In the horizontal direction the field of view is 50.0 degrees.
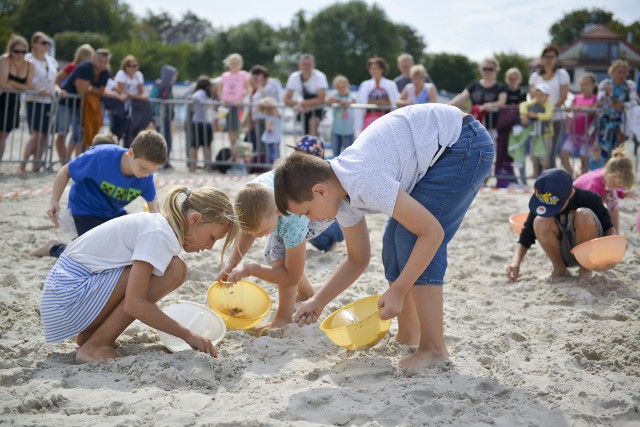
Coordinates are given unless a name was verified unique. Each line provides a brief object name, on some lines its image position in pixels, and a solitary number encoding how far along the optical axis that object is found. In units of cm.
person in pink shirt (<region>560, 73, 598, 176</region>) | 841
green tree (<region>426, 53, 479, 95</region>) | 4934
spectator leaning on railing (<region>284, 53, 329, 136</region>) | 890
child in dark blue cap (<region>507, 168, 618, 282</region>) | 405
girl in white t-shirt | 290
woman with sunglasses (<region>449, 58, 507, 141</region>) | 821
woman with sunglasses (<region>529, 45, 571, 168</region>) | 813
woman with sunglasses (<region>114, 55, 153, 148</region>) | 888
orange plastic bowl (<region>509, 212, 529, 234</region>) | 503
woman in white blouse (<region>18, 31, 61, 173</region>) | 820
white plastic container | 332
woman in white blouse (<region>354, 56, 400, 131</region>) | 863
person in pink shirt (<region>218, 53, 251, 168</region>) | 945
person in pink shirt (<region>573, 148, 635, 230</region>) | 458
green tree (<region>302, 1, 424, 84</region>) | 5525
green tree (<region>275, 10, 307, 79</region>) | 6116
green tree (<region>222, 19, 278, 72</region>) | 5225
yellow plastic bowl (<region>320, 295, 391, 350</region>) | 299
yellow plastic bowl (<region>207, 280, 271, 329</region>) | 355
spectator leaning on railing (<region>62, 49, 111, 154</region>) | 837
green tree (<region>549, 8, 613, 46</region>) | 6669
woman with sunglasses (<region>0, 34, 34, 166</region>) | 781
